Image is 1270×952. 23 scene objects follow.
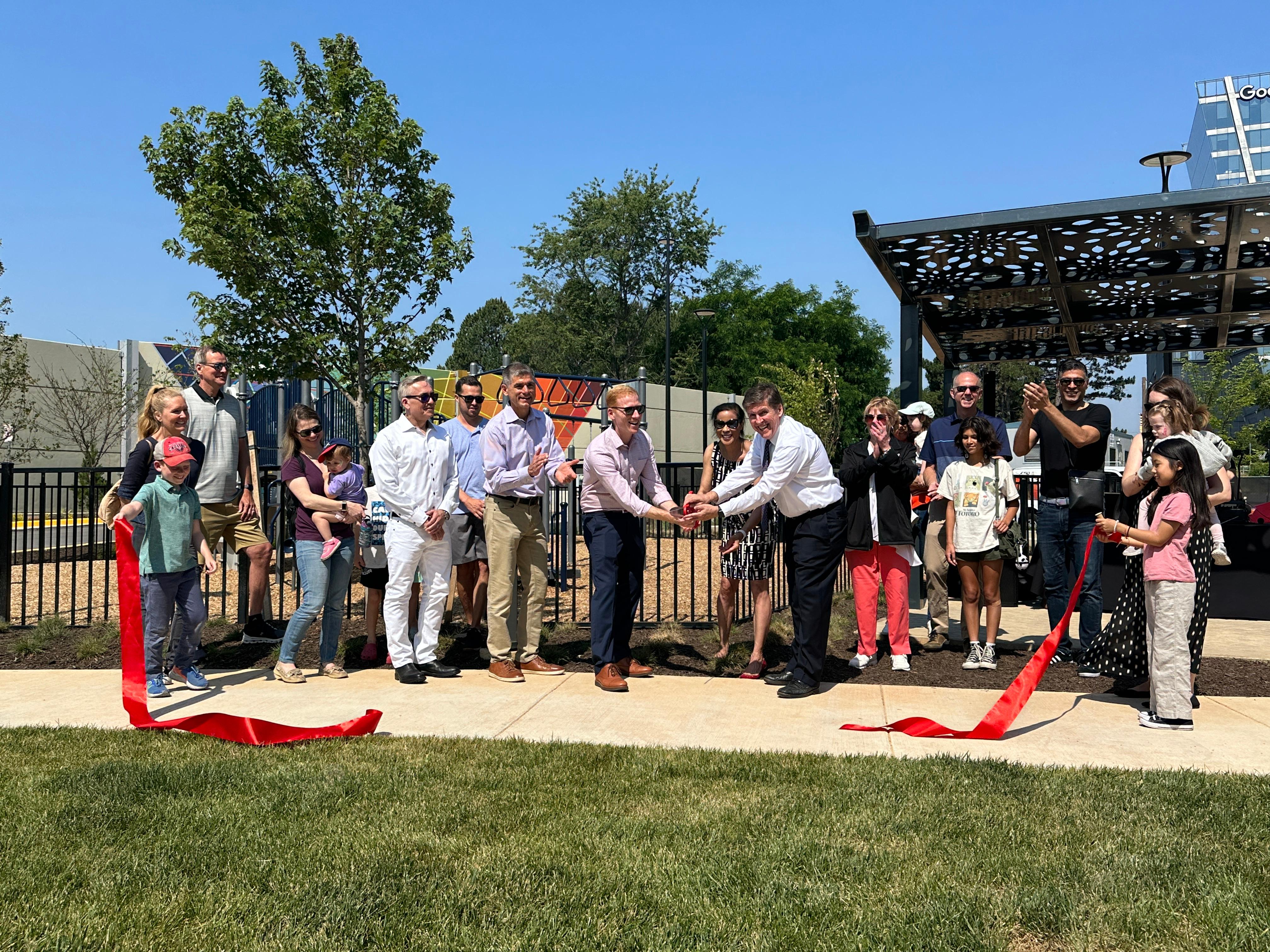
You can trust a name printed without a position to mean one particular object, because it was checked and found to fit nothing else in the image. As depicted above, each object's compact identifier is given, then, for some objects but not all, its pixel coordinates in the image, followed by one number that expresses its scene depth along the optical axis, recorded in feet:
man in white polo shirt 23.09
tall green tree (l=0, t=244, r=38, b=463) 75.31
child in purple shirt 22.88
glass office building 453.58
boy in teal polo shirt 20.44
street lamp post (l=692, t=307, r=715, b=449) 121.39
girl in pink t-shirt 17.78
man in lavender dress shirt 21.89
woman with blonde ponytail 20.70
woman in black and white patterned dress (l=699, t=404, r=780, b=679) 22.75
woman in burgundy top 21.79
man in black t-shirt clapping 23.03
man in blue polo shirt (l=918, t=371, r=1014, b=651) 25.79
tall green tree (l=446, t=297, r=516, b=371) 312.71
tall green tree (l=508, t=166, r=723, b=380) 206.59
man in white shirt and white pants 21.43
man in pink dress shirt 21.26
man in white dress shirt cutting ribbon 20.17
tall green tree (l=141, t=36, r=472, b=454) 49.08
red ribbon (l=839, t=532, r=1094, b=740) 17.42
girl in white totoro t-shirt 23.58
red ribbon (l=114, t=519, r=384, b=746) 17.21
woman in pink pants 22.97
